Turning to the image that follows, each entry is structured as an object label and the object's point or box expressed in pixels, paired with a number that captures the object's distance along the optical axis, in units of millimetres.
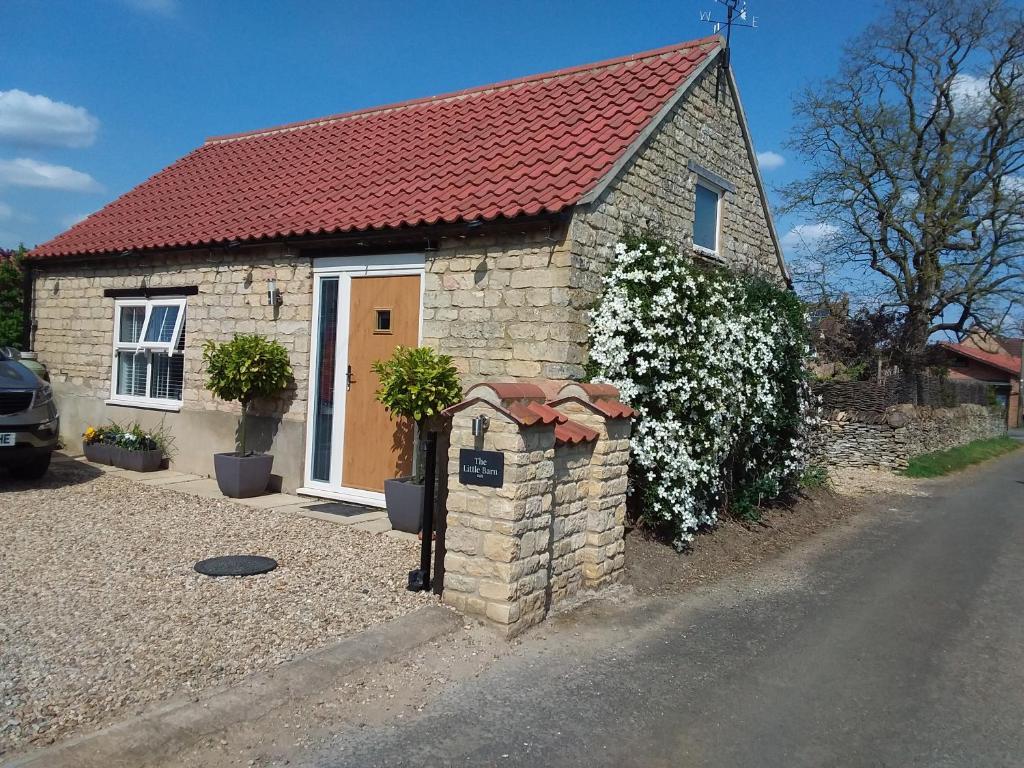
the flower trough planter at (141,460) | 10422
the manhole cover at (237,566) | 6055
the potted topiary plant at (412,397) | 7473
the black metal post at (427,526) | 5734
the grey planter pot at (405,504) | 7449
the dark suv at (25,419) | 8586
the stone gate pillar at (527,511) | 5172
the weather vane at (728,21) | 10305
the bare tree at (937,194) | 24281
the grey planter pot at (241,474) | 9000
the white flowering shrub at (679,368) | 7406
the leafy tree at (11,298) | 14055
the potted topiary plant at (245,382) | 8992
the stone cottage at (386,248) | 7816
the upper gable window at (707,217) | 10555
